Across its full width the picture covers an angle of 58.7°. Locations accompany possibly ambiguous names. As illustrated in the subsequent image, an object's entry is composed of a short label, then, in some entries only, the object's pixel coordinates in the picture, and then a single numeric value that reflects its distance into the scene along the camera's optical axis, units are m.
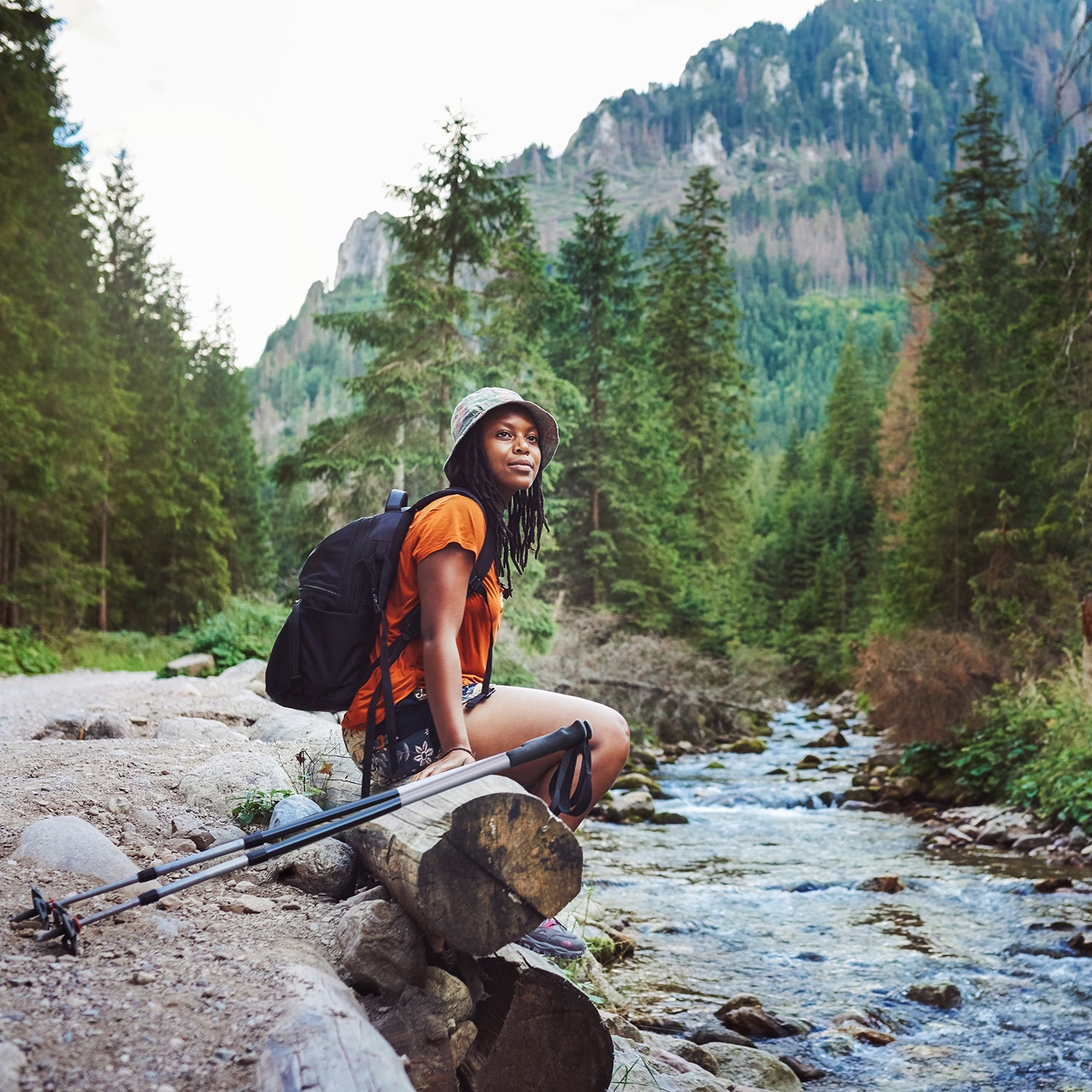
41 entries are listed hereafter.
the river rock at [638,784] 13.66
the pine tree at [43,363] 15.69
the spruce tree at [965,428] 17.62
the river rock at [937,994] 5.93
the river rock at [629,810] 11.91
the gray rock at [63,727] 6.62
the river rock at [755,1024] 5.51
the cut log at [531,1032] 2.90
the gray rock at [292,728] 6.20
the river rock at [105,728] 6.58
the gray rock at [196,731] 6.33
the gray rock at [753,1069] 4.70
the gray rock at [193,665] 12.60
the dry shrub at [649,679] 18.53
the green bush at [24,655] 14.27
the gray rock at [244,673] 11.23
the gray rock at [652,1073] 3.64
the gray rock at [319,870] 3.62
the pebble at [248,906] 3.29
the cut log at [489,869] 2.68
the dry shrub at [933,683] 13.86
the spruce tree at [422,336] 15.13
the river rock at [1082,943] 6.73
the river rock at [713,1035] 5.28
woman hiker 3.21
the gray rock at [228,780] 4.43
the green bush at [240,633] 13.94
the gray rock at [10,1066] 1.92
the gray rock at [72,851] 3.31
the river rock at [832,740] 19.05
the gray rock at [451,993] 2.86
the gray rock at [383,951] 2.84
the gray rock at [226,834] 4.05
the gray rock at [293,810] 3.96
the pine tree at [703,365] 33.69
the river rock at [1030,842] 9.91
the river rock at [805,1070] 4.99
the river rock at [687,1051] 4.73
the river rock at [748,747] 18.55
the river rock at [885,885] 8.71
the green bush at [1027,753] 10.49
